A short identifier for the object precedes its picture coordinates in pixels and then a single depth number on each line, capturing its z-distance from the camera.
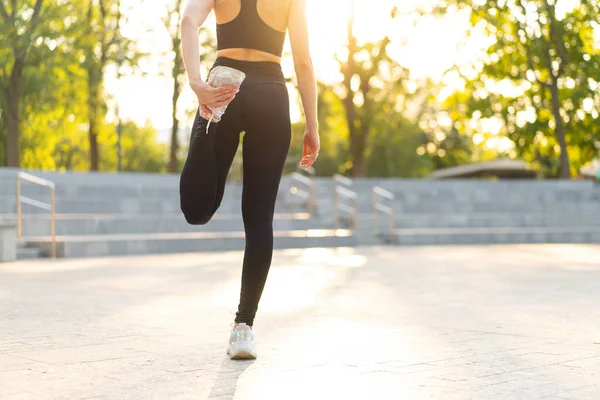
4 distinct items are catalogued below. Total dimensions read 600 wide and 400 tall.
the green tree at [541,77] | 33.34
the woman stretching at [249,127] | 4.91
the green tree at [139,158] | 55.77
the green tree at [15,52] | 23.59
